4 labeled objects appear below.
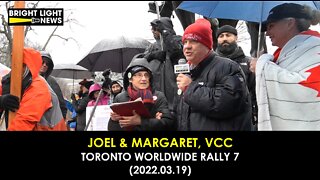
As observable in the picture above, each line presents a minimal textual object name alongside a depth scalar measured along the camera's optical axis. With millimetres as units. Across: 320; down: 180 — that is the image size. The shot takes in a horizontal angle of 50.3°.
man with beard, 3332
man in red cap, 2238
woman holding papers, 2451
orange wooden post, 2345
